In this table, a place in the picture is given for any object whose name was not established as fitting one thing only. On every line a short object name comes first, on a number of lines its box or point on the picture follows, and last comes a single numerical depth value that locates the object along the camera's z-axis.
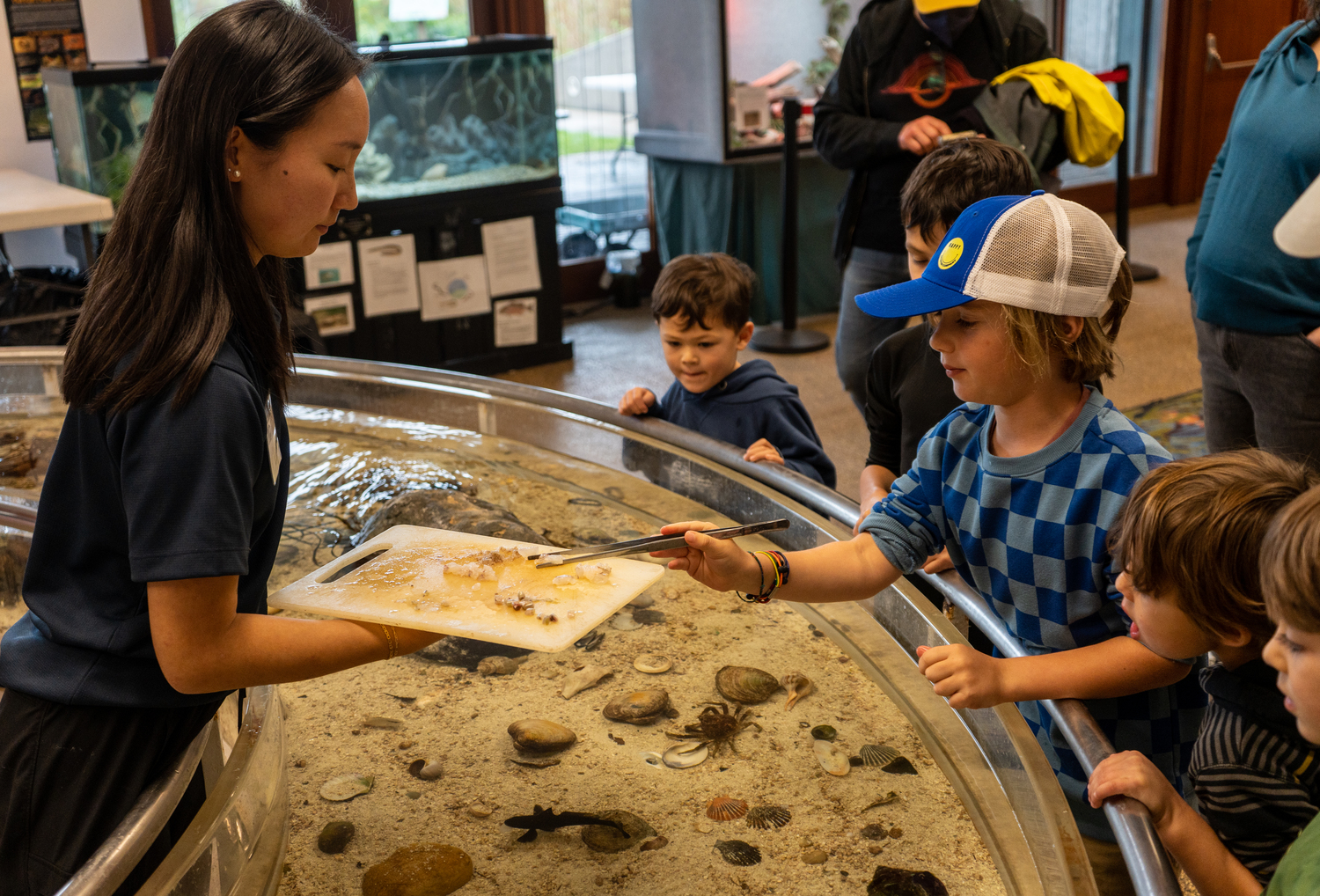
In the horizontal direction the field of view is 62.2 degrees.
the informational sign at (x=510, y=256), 5.36
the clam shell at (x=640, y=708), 1.57
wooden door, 8.00
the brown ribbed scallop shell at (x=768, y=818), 1.35
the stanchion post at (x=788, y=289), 5.46
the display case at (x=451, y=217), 4.97
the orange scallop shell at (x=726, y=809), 1.37
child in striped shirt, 1.04
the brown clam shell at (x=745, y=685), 1.59
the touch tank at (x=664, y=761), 1.27
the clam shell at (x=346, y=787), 1.47
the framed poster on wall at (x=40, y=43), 4.77
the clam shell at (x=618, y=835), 1.34
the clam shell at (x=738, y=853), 1.30
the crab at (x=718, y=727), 1.51
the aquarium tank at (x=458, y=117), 4.93
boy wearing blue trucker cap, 1.23
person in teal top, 2.01
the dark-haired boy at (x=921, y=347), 1.81
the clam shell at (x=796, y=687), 1.58
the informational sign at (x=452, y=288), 5.25
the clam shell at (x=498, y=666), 1.71
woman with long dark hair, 1.03
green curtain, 6.03
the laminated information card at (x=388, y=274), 5.07
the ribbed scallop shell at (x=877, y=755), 1.44
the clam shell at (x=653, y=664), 1.68
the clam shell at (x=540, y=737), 1.53
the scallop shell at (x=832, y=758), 1.43
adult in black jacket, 2.95
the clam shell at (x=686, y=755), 1.47
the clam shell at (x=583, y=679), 1.65
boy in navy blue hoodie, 2.38
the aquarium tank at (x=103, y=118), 4.38
